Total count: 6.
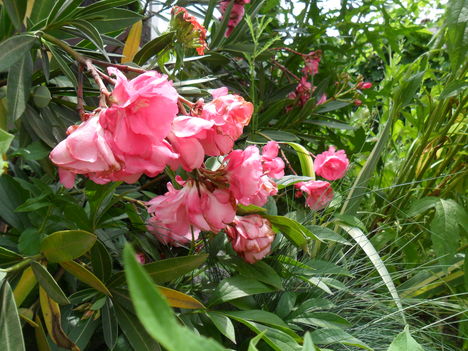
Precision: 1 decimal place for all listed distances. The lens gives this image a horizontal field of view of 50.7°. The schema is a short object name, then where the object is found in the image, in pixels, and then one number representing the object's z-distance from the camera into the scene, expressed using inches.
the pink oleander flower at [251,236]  26.3
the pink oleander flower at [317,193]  31.1
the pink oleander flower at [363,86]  55.3
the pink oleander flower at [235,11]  48.9
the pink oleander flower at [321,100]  55.9
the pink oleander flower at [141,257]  32.2
